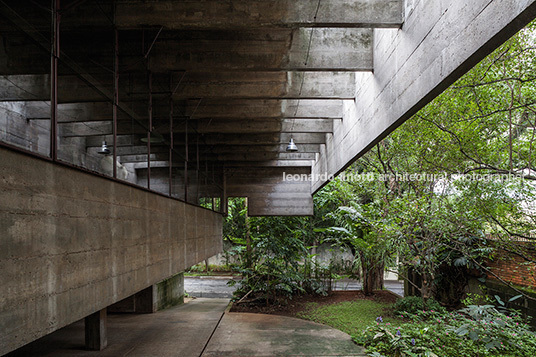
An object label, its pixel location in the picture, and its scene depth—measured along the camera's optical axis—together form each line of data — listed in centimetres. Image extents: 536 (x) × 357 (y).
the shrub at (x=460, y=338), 629
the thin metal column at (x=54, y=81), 355
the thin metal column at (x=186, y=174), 859
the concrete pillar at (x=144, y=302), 1162
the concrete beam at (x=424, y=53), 296
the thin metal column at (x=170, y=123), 738
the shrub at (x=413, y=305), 981
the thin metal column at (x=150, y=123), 624
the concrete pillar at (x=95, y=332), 765
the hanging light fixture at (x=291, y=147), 989
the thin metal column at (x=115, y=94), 501
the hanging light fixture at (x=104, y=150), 519
